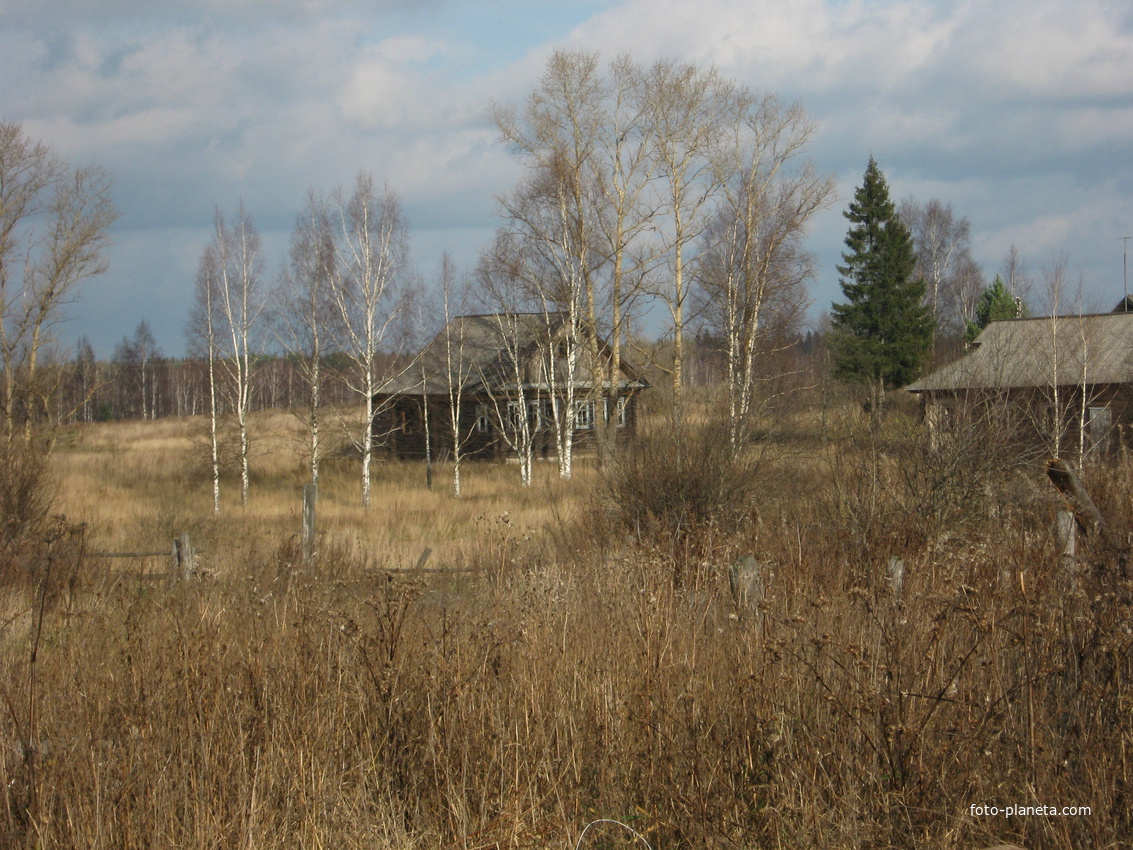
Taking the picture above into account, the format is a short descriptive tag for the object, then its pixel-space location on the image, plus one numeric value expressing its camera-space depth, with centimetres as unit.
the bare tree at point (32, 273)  2662
